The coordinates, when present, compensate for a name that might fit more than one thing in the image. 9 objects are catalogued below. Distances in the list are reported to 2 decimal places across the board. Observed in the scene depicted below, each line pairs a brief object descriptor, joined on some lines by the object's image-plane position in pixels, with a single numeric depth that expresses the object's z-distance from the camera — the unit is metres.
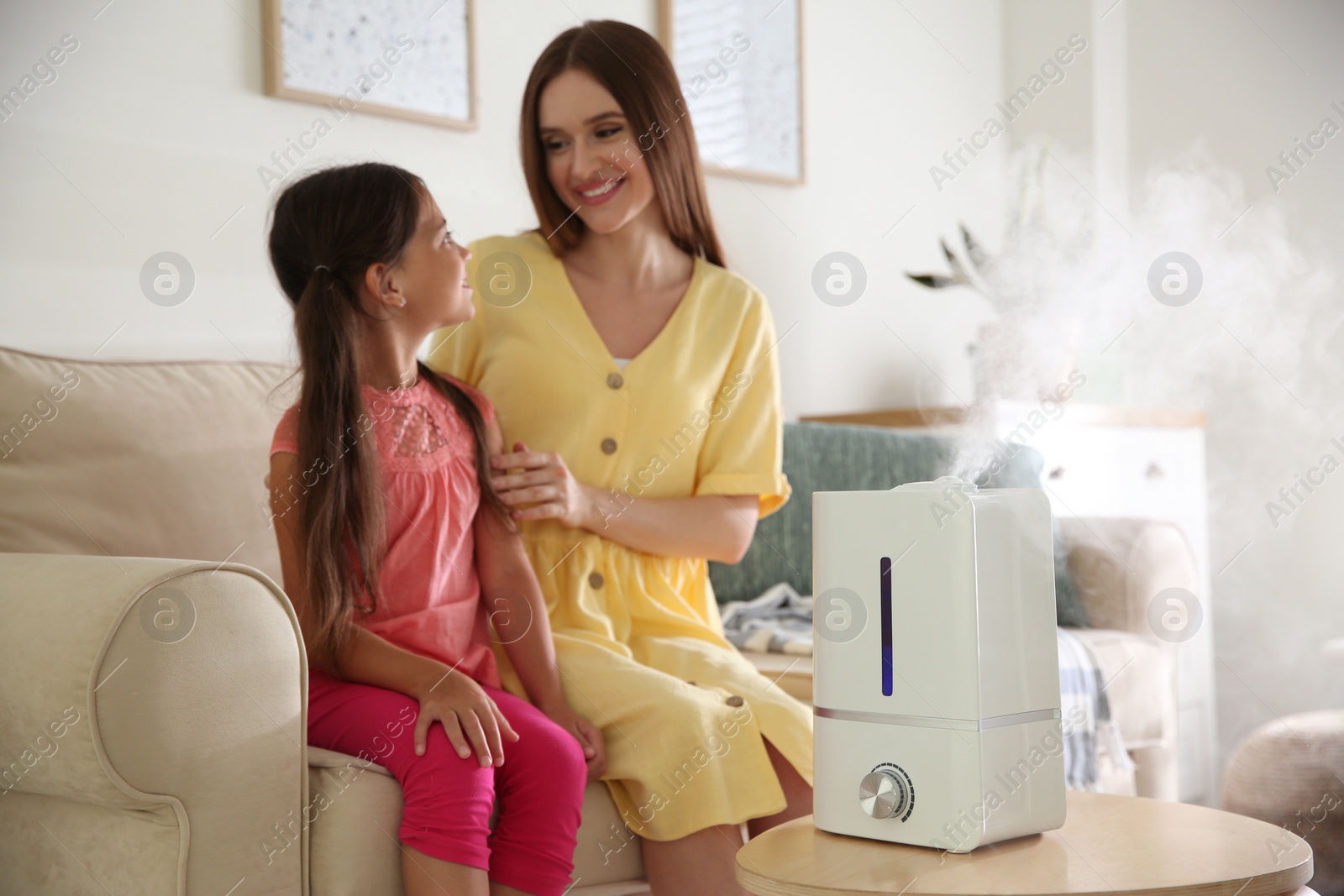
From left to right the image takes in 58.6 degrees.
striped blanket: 2.03
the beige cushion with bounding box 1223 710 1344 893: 1.93
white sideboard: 2.72
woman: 1.49
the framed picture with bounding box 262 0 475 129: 2.01
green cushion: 2.39
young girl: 1.17
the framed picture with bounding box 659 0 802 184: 2.69
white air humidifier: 0.92
